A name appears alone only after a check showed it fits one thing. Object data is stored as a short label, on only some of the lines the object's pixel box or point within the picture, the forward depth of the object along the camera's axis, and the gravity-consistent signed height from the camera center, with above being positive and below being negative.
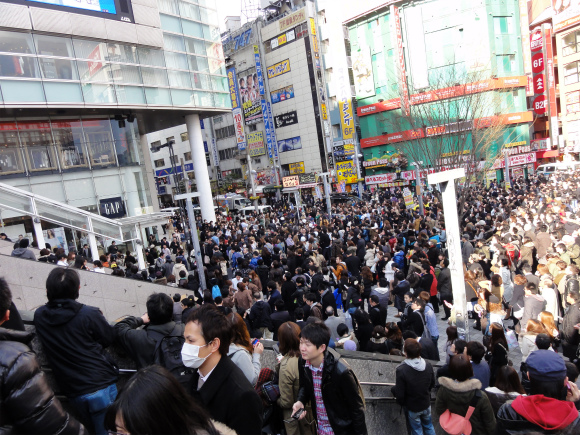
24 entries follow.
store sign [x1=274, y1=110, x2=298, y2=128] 47.66 +5.48
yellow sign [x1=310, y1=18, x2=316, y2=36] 43.50 +14.31
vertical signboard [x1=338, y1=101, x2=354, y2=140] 41.38 +3.76
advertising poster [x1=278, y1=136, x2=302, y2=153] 47.97 +2.46
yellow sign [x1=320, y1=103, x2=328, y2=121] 43.94 +5.00
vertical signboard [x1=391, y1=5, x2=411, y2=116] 36.53 +10.17
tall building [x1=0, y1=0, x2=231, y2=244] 16.47 +4.62
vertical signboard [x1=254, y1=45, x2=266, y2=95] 48.25 +11.76
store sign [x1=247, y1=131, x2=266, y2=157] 50.16 +3.22
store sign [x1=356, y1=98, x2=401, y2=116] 37.78 +4.31
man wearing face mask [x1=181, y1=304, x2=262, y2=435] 2.11 -1.08
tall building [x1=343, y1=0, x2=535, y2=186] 34.16 +7.90
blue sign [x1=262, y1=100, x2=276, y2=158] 48.44 +4.99
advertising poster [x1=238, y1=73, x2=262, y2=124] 49.03 +8.96
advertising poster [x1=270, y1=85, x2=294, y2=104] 47.44 +8.46
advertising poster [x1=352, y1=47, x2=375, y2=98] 40.03 +8.03
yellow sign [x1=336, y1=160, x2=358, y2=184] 42.00 -1.56
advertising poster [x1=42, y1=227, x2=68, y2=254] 10.80 -1.02
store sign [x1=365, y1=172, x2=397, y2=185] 39.66 -2.59
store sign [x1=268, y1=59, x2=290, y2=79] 47.14 +11.43
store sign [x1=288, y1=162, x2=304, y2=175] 48.00 -0.42
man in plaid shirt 3.02 -1.69
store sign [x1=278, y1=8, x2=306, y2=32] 44.12 +16.01
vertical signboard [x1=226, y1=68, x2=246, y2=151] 49.88 +7.39
